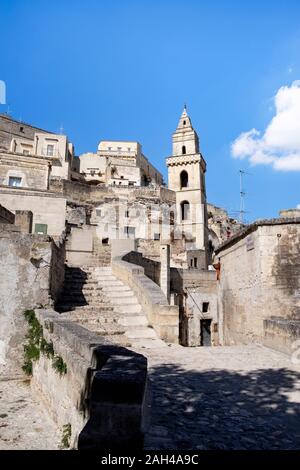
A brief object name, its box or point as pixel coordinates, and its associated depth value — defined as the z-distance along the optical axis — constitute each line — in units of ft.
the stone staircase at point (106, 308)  26.61
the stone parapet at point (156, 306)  26.96
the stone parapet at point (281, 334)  23.81
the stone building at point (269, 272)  42.29
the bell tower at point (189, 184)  143.46
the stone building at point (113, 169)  180.55
